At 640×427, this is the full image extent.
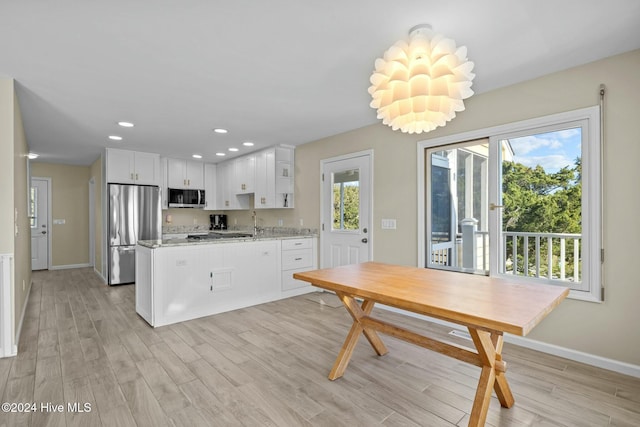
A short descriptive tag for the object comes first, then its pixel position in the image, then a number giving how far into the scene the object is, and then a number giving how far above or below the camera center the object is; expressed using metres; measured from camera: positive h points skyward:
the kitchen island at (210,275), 3.38 -0.76
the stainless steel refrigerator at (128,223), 5.25 -0.17
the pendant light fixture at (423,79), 1.60 +0.70
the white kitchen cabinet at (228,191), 6.32 +0.46
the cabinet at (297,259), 4.50 -0.71
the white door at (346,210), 4.14 +0.02
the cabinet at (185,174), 6.28 +0.81
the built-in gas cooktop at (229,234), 5.40 -0.39
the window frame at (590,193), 2.40 +0.14
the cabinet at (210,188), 6.75 +0.55
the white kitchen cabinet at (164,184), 6.14 +0.58
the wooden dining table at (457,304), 1.41 -0.46
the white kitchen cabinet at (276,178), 5.14 +0.58
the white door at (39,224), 6.45 -0.21
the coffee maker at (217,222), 7.19 -0.21
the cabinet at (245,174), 5.66 +0.73
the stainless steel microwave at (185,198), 6.23 +0.31
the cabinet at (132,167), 5.25 +0.82
